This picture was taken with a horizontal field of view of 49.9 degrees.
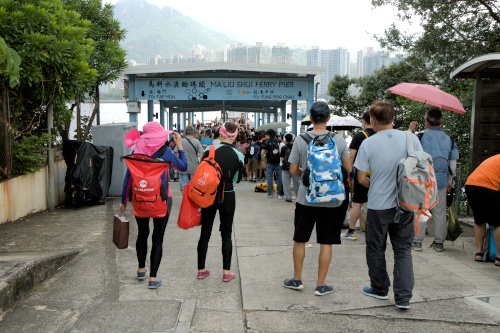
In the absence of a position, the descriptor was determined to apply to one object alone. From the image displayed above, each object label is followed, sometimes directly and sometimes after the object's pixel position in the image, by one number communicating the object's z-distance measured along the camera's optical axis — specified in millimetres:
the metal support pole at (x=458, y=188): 8938
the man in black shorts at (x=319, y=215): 4945
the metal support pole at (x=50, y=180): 9836
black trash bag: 9977
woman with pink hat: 5277
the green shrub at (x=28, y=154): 8883
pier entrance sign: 18438
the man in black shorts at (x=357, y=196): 7193
